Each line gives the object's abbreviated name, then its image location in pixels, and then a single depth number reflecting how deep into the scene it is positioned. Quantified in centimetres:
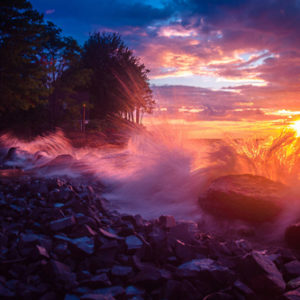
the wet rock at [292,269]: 227
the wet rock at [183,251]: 243
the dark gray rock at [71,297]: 179
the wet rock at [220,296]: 188
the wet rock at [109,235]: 258
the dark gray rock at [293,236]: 301
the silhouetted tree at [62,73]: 2381
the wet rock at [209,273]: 206
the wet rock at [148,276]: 203
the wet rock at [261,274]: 199
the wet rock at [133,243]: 247
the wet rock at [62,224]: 276
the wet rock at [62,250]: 231
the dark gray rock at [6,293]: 173
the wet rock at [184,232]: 280
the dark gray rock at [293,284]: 204
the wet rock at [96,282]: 193
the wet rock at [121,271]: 209
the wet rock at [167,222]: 312
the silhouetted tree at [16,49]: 1395
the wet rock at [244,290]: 193
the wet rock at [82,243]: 235
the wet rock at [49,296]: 179
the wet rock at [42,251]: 217
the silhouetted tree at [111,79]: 2884
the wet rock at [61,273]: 192
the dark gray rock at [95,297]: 171
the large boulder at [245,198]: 376
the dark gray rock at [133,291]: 190
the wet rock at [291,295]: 185
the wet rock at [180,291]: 188
